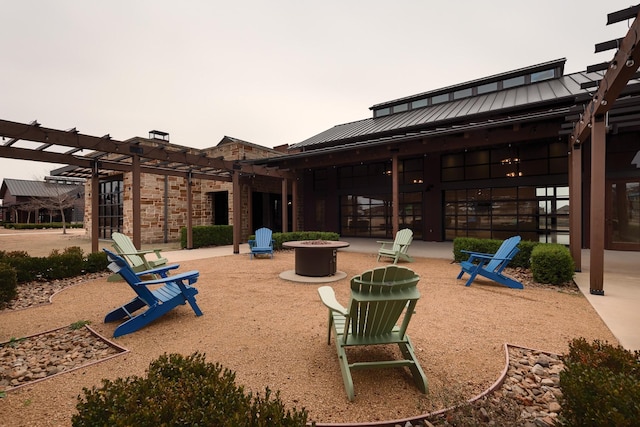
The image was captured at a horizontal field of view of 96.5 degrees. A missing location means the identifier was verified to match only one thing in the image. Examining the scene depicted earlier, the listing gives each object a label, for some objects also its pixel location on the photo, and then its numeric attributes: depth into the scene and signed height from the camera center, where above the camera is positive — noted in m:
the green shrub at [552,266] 5.46 -1.14
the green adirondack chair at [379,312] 2.33 -0.89
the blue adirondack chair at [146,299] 3.37 -1.16
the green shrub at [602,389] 1.27 -0.96
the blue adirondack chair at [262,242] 8.92 -1.04
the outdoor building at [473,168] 9.56 +1.79
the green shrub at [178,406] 1.17 -0.87
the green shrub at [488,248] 6.79 -1.04
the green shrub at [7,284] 4.33 -1.12
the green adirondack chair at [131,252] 5.66 -0.87
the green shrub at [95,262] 6.57 -1.21
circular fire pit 6.26 -1.12
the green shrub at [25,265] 5.64 -1.09
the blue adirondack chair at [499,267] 5.40 -1.16
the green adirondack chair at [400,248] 7.75 -1.09
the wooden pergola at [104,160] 6.04 +1.49
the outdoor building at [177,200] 12.95 +0.47
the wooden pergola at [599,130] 3.62 +1.51
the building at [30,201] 31.55 +1.14
